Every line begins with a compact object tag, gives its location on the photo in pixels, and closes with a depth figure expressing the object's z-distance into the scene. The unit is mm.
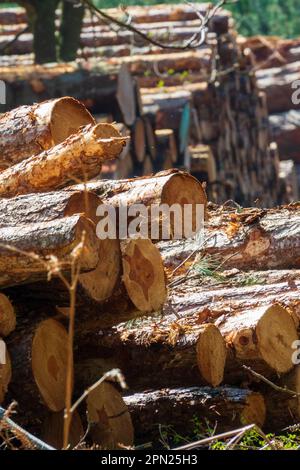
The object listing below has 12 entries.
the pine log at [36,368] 9452
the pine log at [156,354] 10336
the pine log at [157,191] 9487
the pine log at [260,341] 10476
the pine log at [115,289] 9417
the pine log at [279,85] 36939
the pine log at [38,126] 10981
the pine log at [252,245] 12572
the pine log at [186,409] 10153
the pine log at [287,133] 36490
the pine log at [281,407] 10714
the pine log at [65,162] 9690
